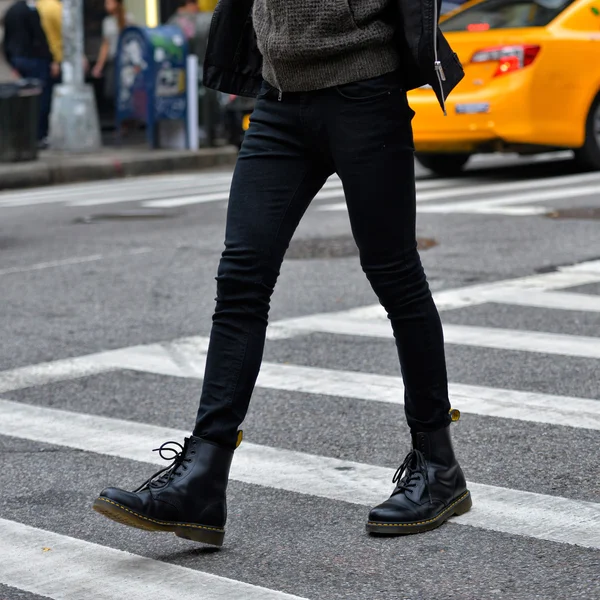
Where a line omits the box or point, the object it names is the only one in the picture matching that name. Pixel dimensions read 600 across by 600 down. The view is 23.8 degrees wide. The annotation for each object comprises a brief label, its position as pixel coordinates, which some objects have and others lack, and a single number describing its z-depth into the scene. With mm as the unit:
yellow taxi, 11836
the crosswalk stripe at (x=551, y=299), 6602
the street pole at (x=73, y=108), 17250
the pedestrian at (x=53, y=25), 18141
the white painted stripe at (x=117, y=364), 5410
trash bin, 15703
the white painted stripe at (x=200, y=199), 11922
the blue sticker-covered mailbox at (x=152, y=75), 17500
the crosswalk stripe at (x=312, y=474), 3471
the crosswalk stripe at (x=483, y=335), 5688
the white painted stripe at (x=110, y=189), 13220
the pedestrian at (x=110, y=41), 18481
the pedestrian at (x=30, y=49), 17797
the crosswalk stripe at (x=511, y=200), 10508
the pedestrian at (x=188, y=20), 18391
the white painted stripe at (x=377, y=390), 4617
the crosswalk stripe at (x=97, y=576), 3053
